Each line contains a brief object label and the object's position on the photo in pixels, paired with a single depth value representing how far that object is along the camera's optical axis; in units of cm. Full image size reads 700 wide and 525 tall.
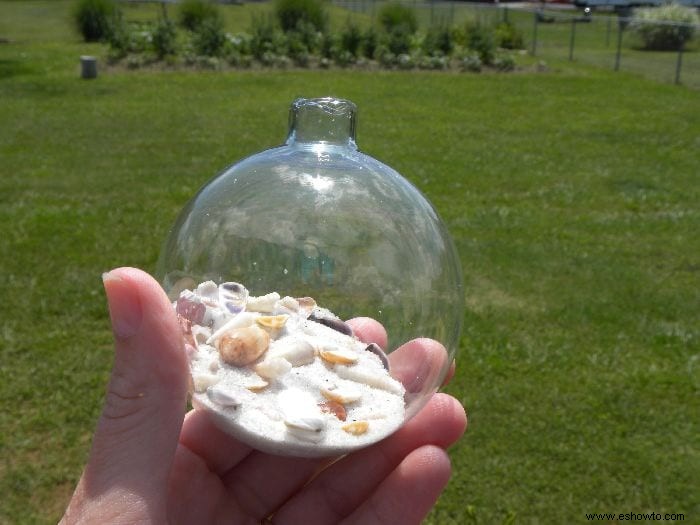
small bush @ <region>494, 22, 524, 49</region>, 2189
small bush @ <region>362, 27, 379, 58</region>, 1853
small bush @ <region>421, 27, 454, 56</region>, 1872
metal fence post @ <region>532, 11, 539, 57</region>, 2077
